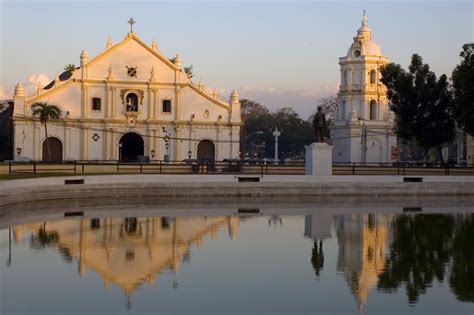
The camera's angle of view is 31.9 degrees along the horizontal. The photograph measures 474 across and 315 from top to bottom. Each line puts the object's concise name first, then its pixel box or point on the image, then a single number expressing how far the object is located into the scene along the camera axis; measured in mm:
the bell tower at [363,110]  77188
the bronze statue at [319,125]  41156
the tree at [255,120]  105625
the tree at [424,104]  61562
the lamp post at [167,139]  66125
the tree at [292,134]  102000
